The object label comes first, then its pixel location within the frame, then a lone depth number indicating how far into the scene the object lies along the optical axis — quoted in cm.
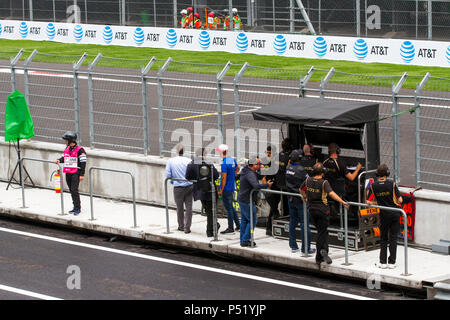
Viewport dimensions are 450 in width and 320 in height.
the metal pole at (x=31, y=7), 4516
